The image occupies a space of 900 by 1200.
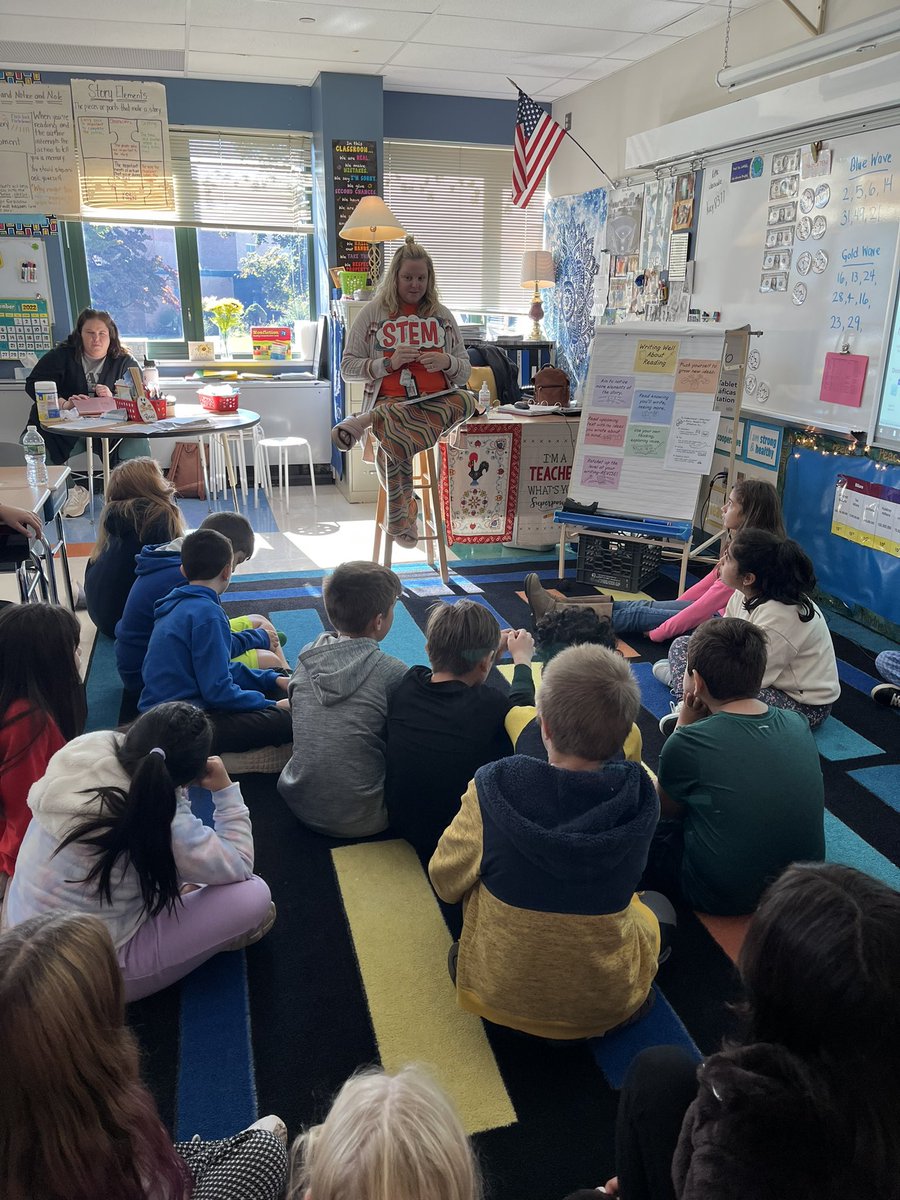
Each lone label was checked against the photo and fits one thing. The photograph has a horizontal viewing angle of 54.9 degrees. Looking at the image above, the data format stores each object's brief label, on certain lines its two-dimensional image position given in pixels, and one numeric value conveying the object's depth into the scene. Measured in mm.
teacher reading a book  3832
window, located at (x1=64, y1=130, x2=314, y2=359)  6172
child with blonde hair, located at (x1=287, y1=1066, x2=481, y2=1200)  787
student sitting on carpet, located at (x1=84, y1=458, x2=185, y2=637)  3127
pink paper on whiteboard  3805
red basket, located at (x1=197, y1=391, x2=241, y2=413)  4844
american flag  5719
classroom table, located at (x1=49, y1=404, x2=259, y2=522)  4227
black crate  4324
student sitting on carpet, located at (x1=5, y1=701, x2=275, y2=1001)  1516
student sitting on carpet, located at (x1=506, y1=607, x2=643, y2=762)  2959
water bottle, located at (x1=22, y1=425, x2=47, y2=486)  3393
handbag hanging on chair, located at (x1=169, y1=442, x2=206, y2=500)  6129
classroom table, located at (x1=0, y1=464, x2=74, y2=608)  3102
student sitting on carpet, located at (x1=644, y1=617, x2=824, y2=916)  1901
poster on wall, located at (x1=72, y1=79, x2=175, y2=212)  5793
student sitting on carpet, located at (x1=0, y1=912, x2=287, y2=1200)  877
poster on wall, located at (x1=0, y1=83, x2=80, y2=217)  5676
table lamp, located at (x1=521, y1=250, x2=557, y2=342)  6473
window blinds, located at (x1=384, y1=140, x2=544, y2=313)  6605
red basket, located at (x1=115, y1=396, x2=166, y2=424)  4523
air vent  5262
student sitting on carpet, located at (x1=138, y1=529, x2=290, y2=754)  2514
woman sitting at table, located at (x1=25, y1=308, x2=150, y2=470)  5121
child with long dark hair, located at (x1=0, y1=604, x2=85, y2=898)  1844
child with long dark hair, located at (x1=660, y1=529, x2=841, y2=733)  2734
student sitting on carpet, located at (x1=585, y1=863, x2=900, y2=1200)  812
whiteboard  3645
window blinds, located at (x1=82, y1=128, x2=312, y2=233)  6129
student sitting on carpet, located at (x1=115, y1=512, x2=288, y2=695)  2857
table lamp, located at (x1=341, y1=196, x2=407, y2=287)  5453
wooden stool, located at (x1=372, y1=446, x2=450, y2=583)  4246
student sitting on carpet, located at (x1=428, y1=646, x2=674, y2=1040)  1470
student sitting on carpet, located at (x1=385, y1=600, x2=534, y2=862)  2092
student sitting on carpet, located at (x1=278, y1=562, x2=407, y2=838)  2230
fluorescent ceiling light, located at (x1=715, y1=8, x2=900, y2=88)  3248
